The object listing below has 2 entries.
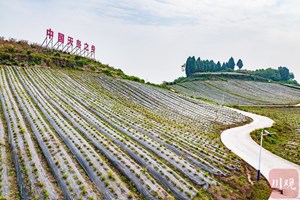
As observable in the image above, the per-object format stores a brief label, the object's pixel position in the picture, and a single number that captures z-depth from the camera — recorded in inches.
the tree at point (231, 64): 5147.6
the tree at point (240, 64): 5177.2
